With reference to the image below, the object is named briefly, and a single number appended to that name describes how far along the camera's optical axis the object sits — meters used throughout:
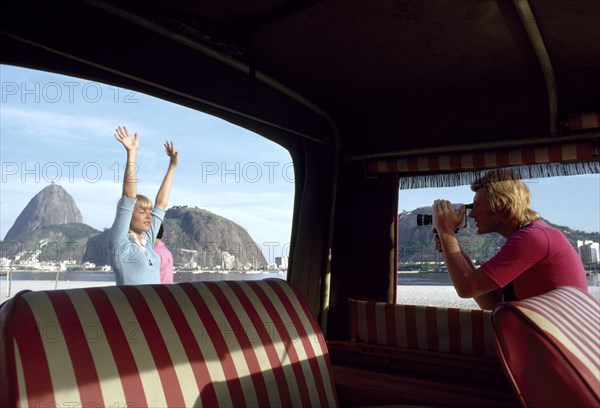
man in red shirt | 2.16
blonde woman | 2.52
